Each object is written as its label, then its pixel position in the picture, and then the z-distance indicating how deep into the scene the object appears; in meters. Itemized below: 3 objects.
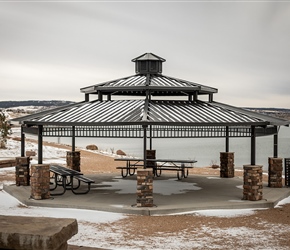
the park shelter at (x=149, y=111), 13.27
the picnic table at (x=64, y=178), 14.59
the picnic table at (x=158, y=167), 18.40
